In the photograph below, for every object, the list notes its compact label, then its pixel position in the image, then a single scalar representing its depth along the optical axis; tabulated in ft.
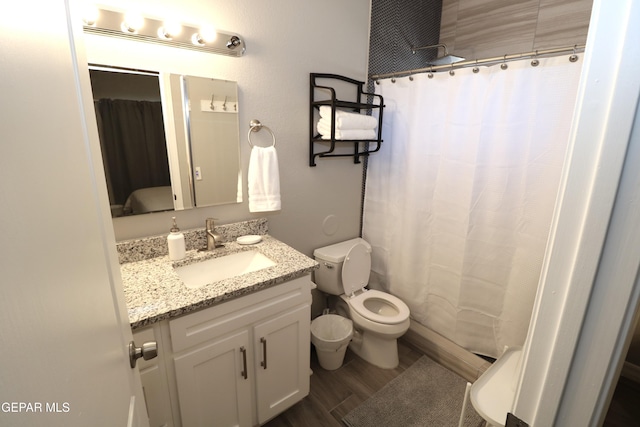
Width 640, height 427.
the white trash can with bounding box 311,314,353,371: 6.31
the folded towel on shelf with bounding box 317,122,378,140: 6.11
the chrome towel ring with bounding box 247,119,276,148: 5.52
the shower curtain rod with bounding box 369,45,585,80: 4.58
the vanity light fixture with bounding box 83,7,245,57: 3.93
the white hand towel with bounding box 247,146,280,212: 5.40
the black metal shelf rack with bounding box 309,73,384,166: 6.04
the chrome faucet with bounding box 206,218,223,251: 5.29
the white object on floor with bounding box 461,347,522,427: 3.63
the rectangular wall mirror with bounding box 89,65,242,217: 4.32
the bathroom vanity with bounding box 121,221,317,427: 3.70
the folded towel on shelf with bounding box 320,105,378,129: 6.04
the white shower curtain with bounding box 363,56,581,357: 5.15
